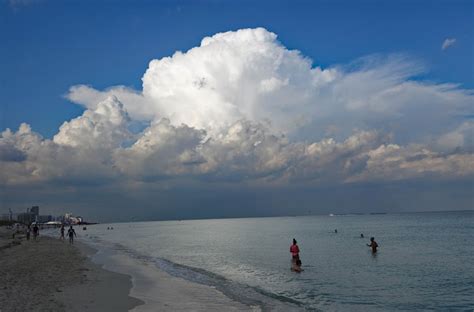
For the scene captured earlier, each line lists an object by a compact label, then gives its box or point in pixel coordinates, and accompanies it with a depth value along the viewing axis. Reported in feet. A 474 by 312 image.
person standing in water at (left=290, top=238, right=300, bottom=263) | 114.01
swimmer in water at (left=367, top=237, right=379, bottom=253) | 151.53
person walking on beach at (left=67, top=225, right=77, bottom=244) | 207.80
